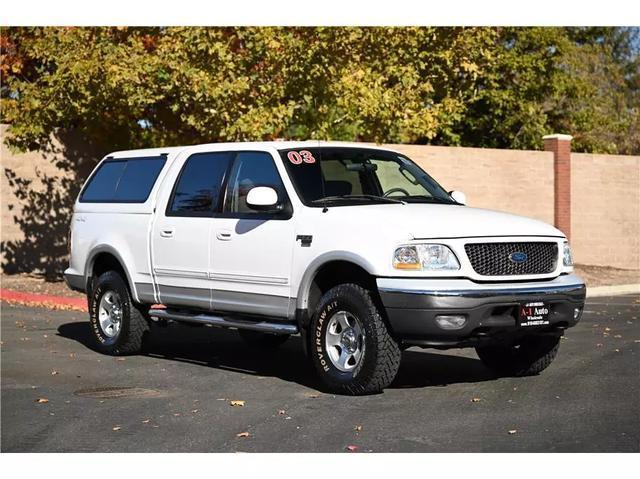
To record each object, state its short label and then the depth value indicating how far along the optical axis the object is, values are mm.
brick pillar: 25391
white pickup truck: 8930
